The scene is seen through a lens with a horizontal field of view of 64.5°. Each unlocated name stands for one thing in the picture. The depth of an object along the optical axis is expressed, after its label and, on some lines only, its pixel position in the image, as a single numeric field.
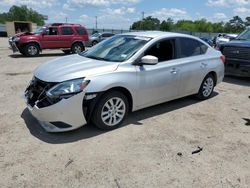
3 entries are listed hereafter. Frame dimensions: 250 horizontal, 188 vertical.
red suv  10.73
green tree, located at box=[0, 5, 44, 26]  76.67
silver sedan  2.96
